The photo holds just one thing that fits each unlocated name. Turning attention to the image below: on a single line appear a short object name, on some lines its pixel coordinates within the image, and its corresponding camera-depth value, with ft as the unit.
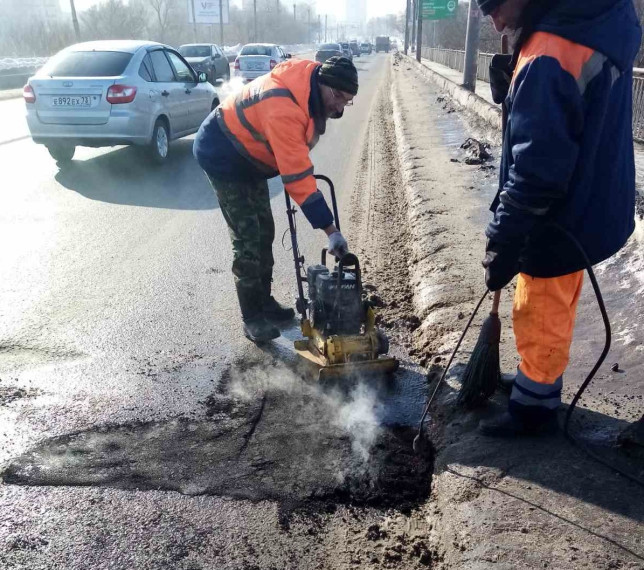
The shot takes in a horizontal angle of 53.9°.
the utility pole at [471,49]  55.62
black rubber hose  8.43
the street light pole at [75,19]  115.99
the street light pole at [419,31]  126.46
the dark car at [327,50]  121.08
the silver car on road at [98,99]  28.68
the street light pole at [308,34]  392.27
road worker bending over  11.19
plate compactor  11.87
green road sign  127.44
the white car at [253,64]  79.41
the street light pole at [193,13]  202.88
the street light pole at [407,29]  199.72
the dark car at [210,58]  85.15
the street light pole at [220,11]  200.40
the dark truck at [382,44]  293.84
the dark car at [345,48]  169.56
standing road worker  7.54
